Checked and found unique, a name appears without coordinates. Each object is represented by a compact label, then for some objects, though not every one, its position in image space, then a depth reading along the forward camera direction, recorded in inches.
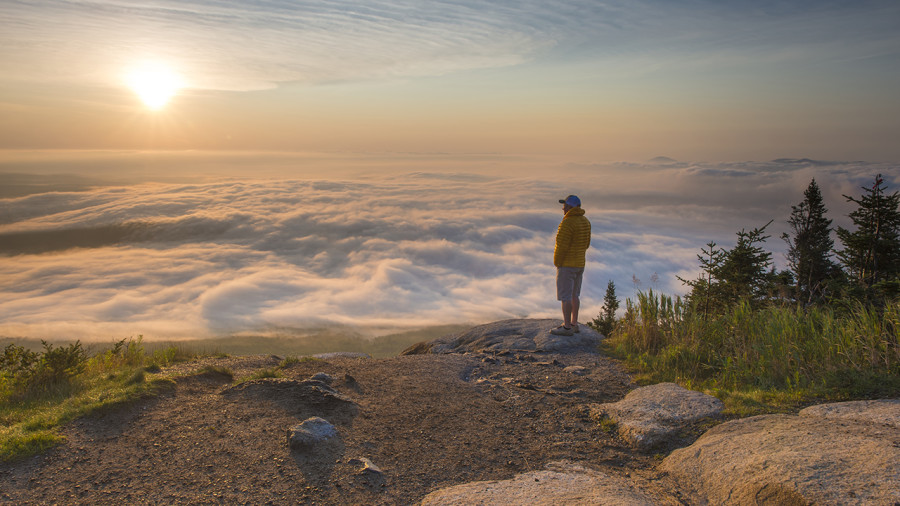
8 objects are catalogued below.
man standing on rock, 352.2
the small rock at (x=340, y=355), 411.2
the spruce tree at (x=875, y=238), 586.6
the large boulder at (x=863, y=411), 185.2
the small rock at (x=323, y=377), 274.2
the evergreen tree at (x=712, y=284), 523.3
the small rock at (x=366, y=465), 180.9
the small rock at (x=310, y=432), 195.2
